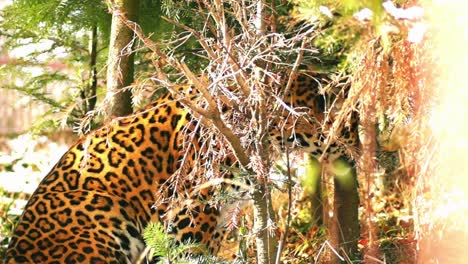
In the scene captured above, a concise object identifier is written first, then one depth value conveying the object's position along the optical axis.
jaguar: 11.95
